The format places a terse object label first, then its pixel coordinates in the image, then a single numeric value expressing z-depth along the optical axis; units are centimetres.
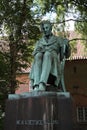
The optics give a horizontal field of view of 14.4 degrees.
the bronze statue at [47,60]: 767
